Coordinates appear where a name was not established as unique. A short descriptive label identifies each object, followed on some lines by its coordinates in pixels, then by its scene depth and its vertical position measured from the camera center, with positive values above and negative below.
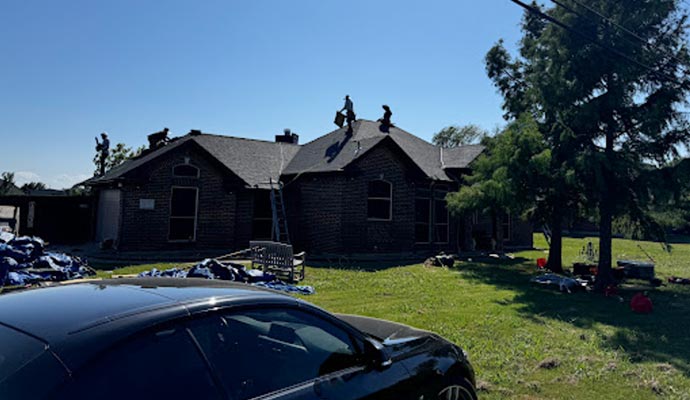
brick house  16.38 +0.79
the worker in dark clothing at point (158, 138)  21.51 +3.91
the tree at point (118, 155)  37.78 +5.14
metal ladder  17.97 +0.09
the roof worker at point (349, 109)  21.52 +5.73
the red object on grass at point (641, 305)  9.05 -1.61
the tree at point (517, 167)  12.29 +1.81
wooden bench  11.55 -1.21
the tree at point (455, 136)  57.91 +12.52
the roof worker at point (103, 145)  26.61 +4.43
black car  1.71 -0.66
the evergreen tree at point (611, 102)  11.24 +3.64
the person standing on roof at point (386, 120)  23.23 +5.79
